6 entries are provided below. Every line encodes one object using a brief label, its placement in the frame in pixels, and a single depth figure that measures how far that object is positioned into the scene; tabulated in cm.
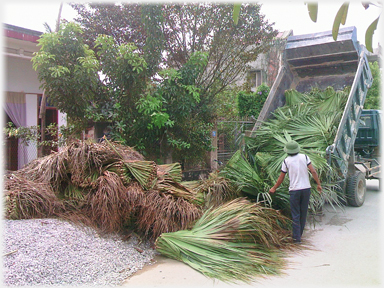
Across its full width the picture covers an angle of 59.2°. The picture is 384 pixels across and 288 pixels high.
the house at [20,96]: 929
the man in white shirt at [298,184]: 500
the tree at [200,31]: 904
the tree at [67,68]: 620
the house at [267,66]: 1671
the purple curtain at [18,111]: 959
